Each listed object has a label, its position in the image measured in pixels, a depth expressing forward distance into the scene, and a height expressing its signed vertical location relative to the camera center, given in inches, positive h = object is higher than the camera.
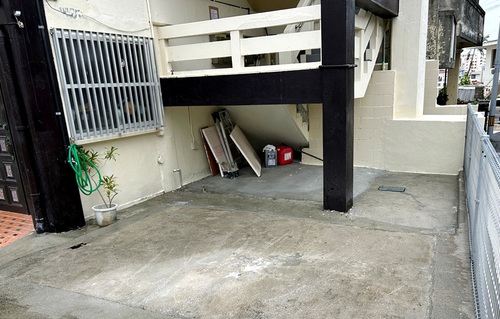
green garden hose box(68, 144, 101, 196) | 165.0 -35.5
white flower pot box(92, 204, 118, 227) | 173.6 -59.1
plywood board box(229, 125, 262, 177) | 258.8 -48.3
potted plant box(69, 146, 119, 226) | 169.2 -41.5
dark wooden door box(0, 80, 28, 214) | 172.1 -38.8
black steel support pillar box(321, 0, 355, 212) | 154.2 -10.7
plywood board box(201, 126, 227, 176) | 255.9 -42.0
